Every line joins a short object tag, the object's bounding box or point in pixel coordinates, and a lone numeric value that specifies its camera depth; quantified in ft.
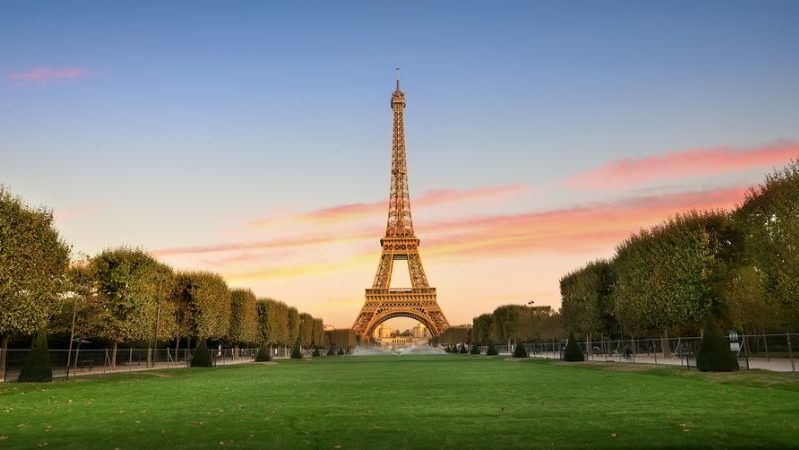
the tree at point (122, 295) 151.12
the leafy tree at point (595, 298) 209.15
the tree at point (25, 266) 105.50
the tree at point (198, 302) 202.90
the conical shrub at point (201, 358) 167.94
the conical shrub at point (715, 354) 97.91
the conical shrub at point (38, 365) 101.81
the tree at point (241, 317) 245.45
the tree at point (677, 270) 140.26
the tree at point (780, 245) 102.73
